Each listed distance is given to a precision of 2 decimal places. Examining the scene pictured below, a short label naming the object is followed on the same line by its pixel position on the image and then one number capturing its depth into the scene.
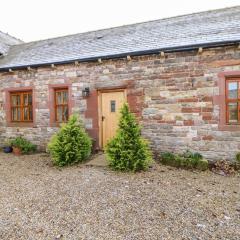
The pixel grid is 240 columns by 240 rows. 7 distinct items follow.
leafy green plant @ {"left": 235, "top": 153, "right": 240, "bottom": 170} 6.34
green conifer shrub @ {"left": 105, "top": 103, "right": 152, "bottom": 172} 6.20
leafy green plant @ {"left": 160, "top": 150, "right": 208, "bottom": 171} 6.54
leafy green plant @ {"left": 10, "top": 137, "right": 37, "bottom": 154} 9.06
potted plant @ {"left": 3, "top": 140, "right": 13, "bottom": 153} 9.42
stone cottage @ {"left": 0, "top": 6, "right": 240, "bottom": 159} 6.71
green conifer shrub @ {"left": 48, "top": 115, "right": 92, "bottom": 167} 7.01
